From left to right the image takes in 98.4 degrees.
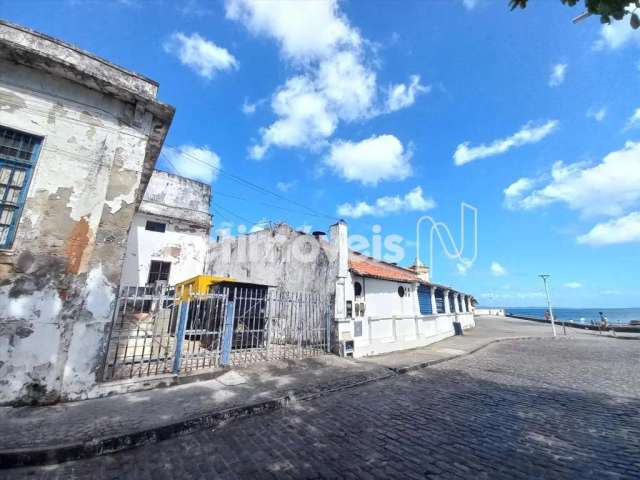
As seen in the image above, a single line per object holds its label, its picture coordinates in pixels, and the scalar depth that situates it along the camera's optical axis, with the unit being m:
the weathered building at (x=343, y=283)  10.98
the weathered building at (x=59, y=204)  5.07
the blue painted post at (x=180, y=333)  6.45
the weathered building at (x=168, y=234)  15.86
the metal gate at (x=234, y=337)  6.48
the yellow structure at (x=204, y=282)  10.88
